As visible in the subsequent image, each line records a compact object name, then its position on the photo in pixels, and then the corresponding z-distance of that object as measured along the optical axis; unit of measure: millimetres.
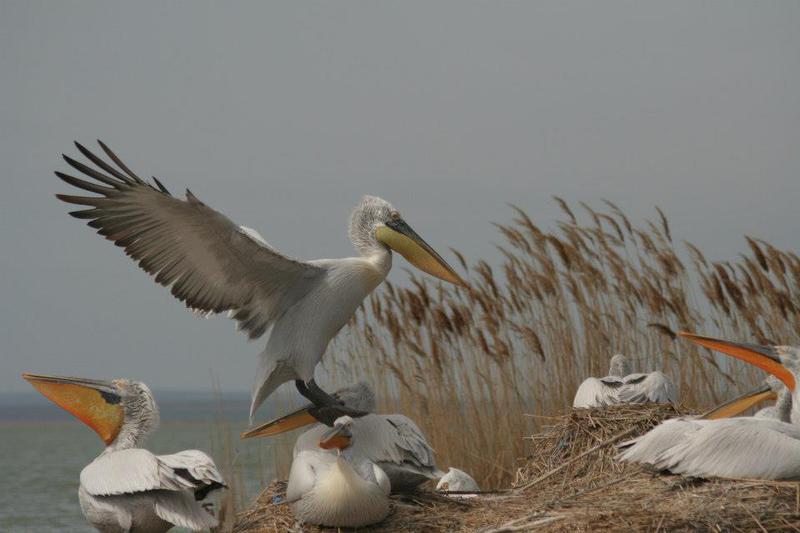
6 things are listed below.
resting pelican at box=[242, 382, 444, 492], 9289
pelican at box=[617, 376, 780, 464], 9148
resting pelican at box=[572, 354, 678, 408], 12312
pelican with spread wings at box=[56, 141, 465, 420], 9445
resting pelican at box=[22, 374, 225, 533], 9055
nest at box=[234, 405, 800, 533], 8336
